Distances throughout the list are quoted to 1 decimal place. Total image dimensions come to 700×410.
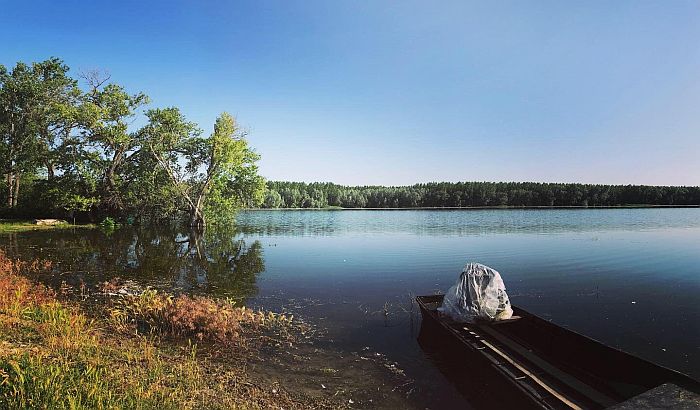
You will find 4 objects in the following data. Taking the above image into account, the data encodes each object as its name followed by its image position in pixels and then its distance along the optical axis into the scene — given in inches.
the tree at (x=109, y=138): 1879.9
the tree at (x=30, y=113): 1812.3
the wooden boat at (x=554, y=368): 275.1
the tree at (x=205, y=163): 1962.4
